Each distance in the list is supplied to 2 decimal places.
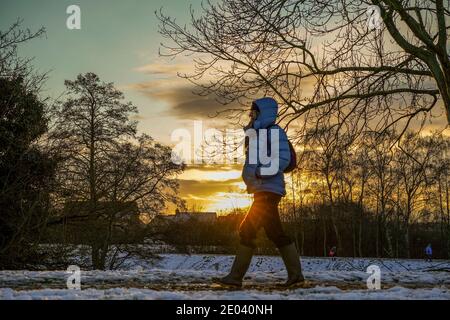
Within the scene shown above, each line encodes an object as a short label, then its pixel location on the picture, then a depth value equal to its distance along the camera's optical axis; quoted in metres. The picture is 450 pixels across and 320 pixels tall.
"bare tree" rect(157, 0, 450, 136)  11.53
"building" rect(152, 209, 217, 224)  28.51
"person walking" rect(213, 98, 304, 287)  7.19
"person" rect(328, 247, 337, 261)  43.41
